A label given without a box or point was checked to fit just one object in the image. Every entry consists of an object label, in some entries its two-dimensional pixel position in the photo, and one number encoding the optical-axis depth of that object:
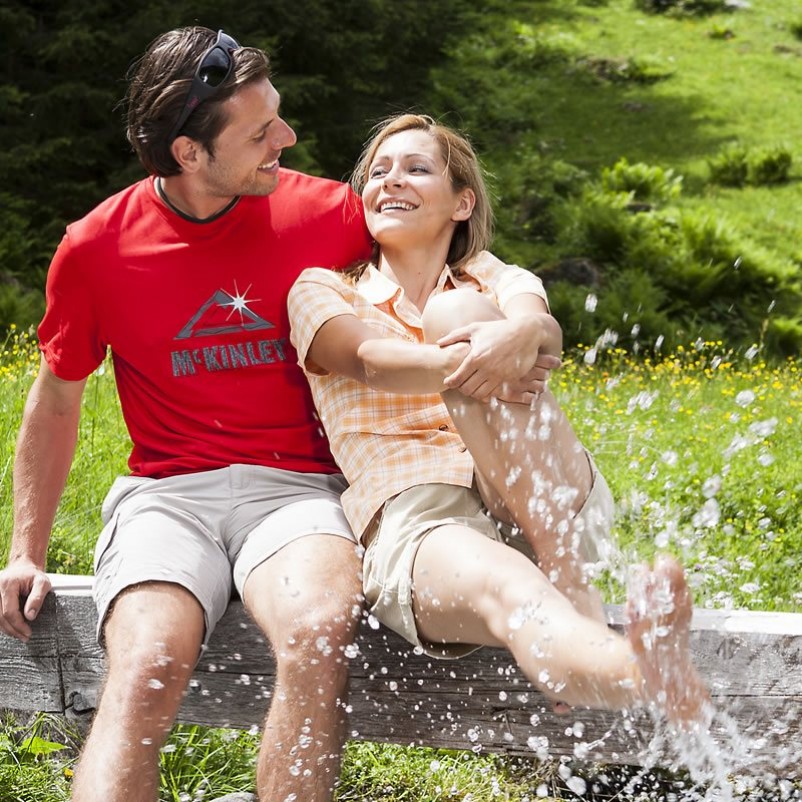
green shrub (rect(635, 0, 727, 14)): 19.50
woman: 2.34
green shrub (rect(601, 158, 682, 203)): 13.55
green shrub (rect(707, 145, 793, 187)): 14.55
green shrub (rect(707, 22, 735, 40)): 18.70
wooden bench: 2.83
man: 3.14
